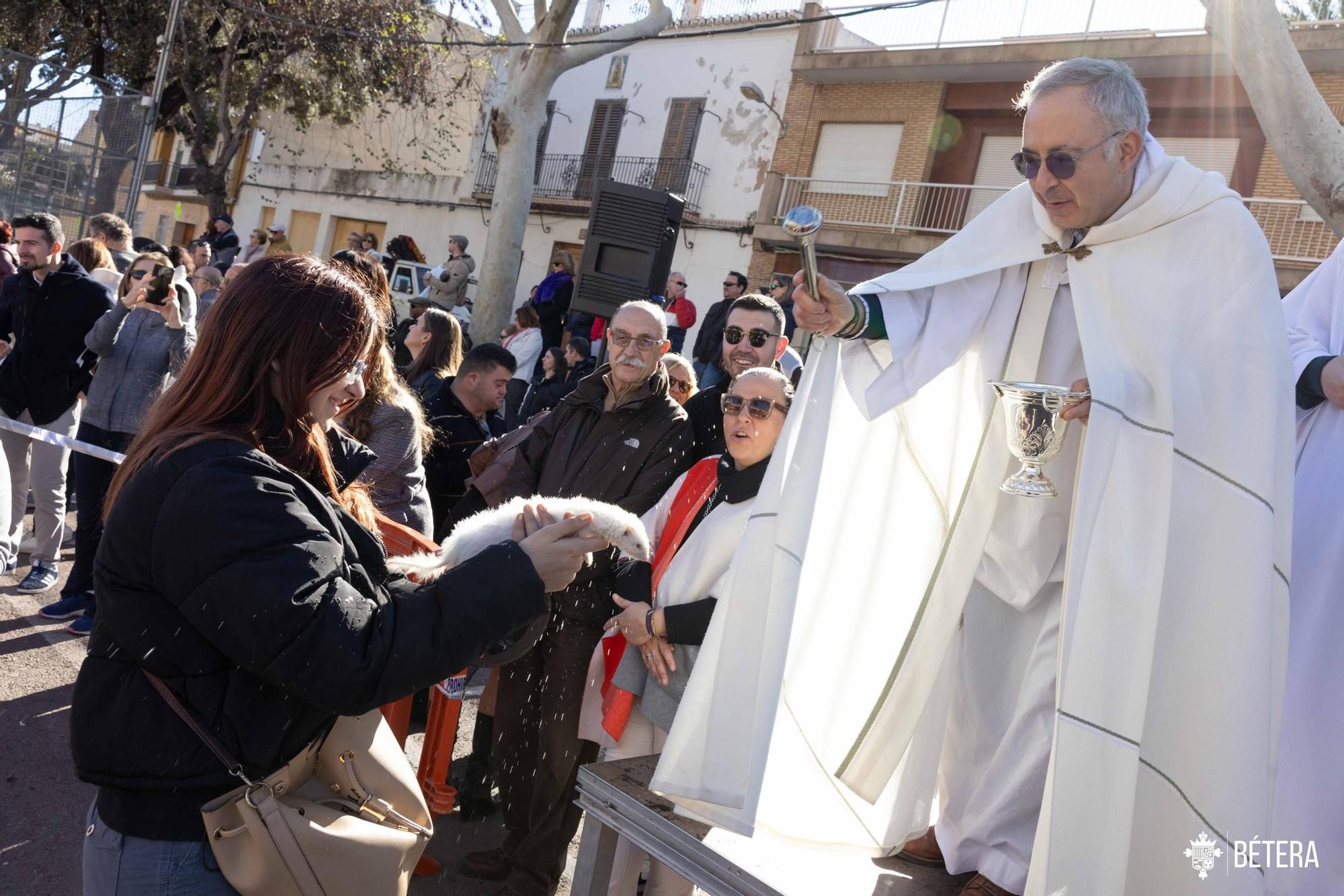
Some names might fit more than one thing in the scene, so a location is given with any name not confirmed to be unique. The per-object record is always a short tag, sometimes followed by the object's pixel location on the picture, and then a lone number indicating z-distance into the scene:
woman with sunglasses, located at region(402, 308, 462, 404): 6.06
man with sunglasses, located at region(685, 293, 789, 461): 5.27
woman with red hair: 1.86
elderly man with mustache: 4.11
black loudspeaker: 8.84
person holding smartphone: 6.30
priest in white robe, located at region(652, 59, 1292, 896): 2.43
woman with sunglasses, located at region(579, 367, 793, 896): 3.71
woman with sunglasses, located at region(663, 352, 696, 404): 5.75
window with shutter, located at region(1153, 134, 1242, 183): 17.45
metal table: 2.77
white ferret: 2.31
